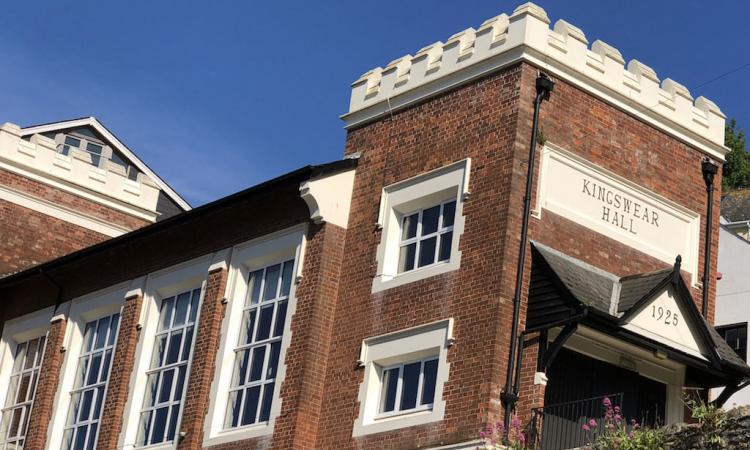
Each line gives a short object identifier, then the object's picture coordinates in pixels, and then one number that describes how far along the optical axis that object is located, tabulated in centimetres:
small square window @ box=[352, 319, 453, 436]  2149
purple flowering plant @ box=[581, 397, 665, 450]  1631
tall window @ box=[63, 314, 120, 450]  2838
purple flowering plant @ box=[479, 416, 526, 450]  1958
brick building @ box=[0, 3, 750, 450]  2128
